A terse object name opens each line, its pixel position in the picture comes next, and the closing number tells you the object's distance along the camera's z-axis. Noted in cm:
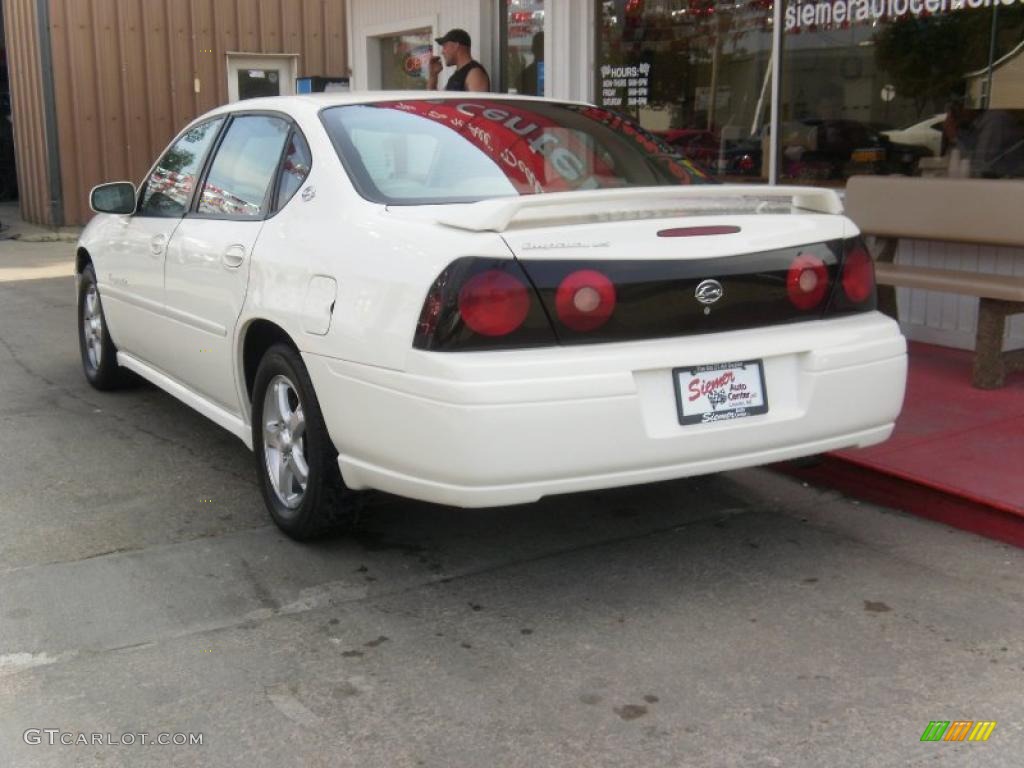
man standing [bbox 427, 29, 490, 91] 930
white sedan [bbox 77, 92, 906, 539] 343
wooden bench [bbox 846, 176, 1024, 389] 596
